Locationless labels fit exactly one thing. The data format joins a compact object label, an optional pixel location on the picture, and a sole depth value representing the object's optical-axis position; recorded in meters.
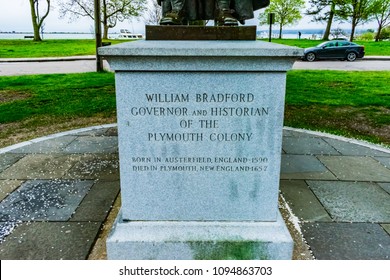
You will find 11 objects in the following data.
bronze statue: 3.56
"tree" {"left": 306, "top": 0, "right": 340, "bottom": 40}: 37.91
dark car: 23.35
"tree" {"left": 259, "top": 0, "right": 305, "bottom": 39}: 51.22
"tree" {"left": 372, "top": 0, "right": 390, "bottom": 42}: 35.44
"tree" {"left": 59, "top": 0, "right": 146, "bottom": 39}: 40.44
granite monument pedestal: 2.76
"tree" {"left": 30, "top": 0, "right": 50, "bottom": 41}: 38.62
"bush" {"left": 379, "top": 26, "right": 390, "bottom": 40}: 44.03
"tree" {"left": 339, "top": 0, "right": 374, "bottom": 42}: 35.31
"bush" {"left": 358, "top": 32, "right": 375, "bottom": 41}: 48.74
